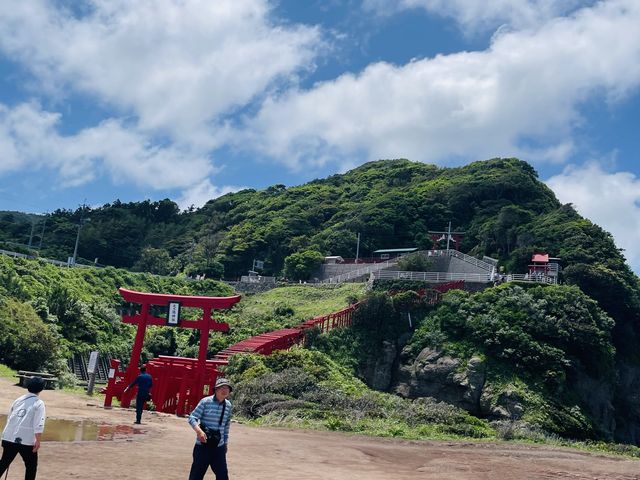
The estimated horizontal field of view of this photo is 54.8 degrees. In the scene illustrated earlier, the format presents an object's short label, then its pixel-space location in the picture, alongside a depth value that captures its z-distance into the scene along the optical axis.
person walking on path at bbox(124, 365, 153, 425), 14.48
